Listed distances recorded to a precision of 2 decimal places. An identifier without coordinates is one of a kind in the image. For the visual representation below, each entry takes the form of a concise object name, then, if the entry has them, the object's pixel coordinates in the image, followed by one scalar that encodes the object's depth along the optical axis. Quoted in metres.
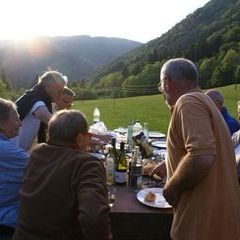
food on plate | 3.00
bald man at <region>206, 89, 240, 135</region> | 5.68
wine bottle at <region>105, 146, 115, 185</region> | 3.46
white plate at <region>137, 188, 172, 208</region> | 2.92
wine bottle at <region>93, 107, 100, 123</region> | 6.36
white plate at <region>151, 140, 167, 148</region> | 5.11
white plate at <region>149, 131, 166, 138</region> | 6.01
